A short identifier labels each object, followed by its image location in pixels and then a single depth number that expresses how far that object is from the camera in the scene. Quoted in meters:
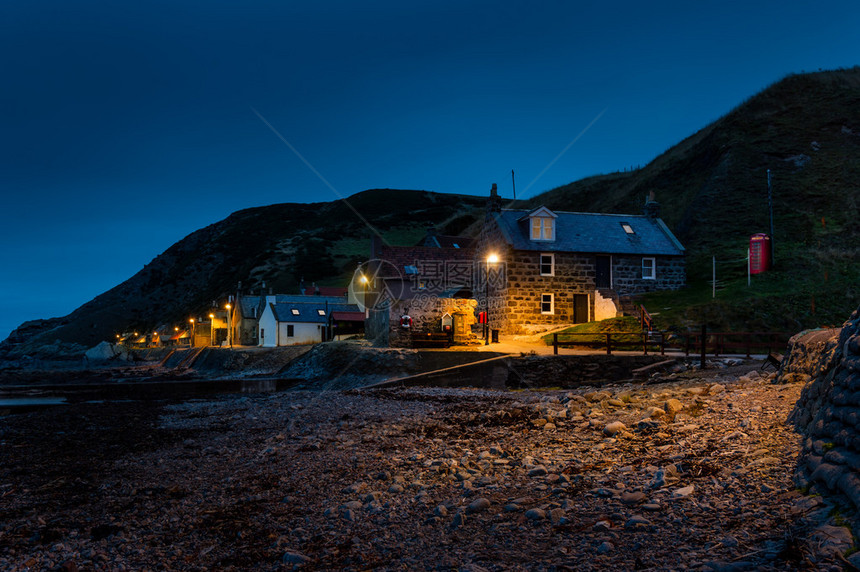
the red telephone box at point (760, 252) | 36.84
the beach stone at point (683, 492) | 7.03
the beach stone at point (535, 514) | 6.97
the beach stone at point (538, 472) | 8.89
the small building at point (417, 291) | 32.97
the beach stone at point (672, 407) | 11.60
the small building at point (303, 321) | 59.16
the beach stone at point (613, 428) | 10.98
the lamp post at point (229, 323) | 73.29
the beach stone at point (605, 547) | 5.73
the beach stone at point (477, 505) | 7.50
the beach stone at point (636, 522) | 6.28
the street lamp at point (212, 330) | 88.26
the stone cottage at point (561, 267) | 37.31
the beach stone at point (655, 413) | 11.47
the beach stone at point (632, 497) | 7.08
